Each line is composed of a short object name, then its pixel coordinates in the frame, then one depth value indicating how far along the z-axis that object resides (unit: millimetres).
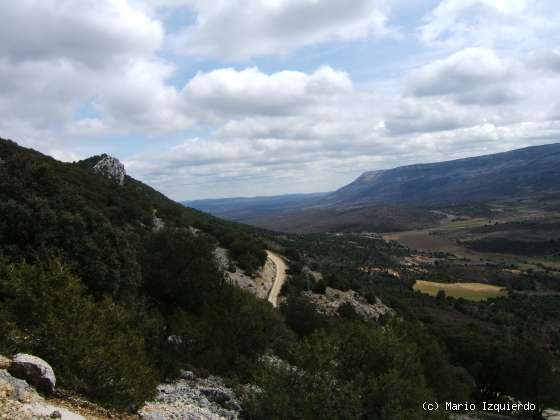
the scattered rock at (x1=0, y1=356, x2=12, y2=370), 10912
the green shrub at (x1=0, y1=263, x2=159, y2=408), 12227
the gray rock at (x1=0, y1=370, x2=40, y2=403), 9633
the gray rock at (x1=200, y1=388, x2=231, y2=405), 17922
